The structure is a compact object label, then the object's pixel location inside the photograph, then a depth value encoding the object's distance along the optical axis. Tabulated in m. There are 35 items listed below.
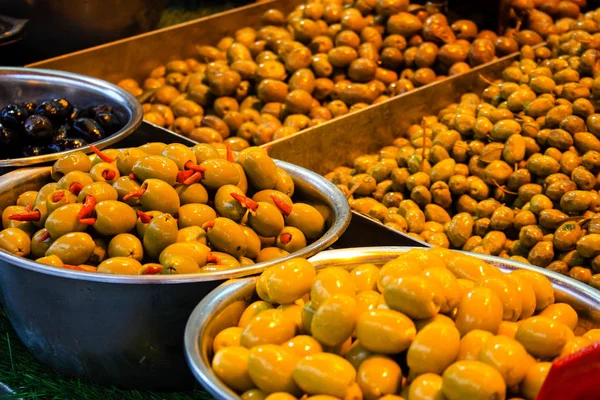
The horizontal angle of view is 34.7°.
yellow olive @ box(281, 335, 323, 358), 0.47
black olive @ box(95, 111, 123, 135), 0.83
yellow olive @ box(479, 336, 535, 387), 0.44
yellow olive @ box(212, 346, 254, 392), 0.47
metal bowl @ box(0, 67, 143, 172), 0.93
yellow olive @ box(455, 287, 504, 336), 0.47
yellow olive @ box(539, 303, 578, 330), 0.51
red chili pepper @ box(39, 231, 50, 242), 0.61
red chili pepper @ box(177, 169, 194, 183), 0.63
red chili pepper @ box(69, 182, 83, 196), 0.63
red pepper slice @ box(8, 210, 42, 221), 0.61
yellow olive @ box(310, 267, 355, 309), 0.49
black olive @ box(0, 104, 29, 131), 0.81
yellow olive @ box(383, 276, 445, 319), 0.46
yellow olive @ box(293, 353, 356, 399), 0.45
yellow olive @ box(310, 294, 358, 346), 0.47
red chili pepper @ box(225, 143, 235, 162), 0.66
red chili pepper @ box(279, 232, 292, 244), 0.63
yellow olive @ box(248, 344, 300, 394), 0.45
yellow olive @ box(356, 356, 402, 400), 0.45
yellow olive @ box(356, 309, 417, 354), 0.46
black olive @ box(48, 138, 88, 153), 0.78
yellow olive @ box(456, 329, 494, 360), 0.46
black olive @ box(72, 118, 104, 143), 0.80
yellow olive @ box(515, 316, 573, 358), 0.47
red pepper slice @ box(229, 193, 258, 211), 0.61
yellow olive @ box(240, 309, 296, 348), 0.48
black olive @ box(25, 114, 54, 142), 0.80
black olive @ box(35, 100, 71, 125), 0.84
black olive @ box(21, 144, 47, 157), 0.78
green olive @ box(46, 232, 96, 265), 0.58
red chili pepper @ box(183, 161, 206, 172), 0.63
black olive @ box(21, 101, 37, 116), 0.84
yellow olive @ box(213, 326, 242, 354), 0.50
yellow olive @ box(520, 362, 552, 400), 0.45
